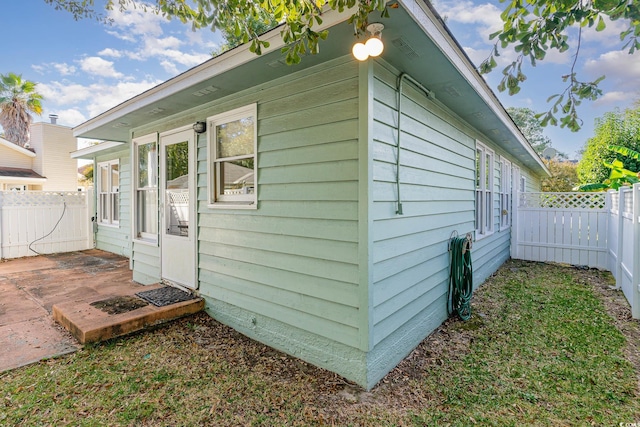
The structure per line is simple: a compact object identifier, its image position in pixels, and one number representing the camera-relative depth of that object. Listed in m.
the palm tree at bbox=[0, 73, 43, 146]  15.18
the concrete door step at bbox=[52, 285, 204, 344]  3.19
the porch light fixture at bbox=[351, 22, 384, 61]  2.10
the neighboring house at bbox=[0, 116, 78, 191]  13.12
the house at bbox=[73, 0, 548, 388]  2.56
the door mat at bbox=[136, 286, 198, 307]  3.89
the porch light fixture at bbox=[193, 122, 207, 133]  3.90
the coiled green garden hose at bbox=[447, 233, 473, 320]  4.15
